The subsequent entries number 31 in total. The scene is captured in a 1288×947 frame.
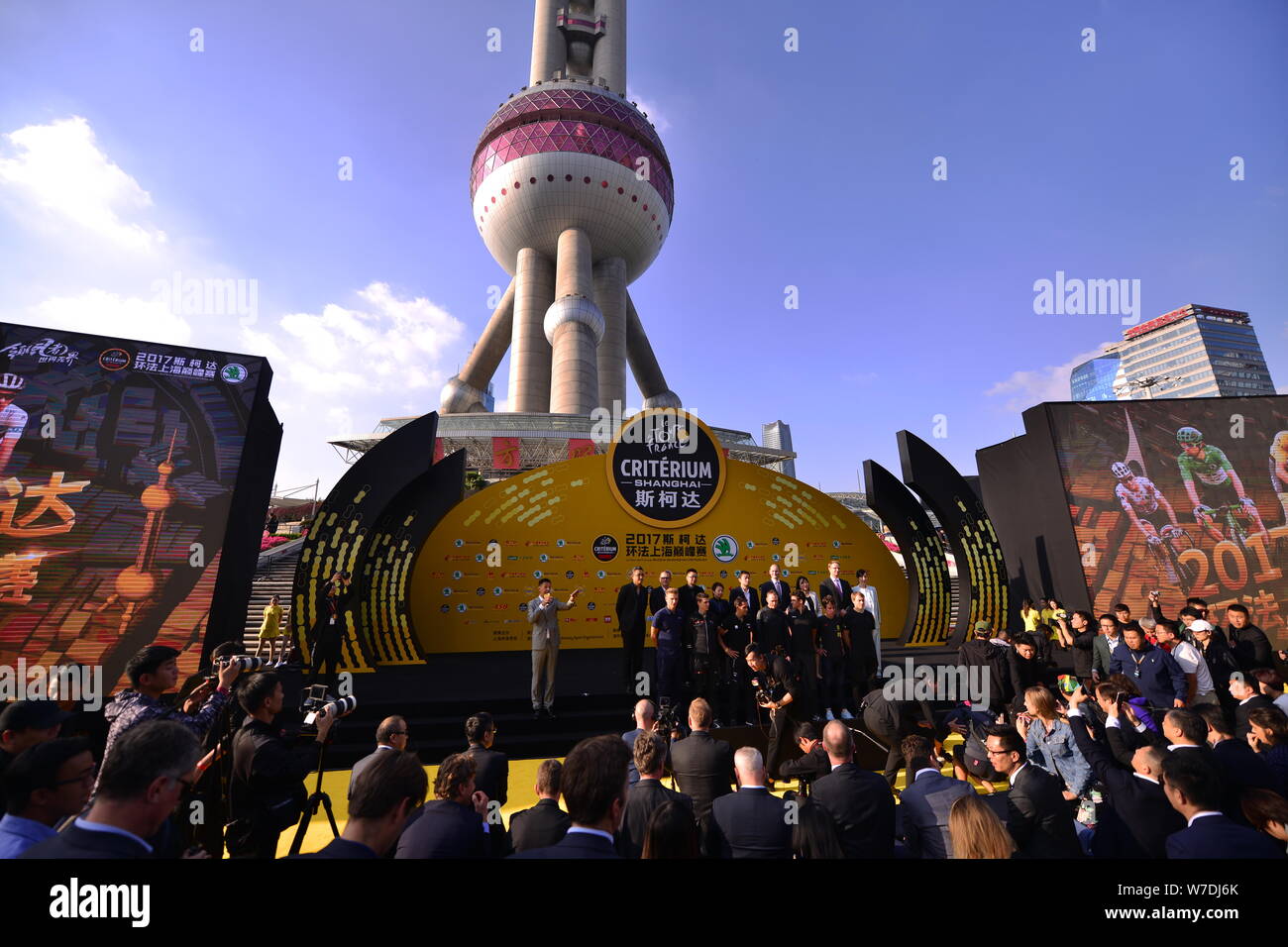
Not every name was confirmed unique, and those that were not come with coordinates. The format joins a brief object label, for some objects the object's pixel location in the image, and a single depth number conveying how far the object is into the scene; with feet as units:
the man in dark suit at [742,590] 24.04
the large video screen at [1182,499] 35.04
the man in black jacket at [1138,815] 8.89
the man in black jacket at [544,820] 8.27
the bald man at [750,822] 8.54
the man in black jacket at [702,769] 11.07
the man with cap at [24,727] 8.91
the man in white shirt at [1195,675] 17.71
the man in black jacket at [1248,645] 19.07
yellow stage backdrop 35.83
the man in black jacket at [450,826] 7.36
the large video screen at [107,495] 25.16
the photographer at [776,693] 18.16
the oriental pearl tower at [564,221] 116.26
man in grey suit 22.07
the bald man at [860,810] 9.07
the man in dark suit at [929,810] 9.41
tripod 9.45
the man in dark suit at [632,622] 24.77
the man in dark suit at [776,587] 24.27
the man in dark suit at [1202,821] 7.04
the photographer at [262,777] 9.46
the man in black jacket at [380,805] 6.08
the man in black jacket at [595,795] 6.47
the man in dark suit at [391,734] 10.64
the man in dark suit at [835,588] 25.41
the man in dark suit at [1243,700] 13.34
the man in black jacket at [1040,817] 8.59
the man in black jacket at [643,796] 8.92
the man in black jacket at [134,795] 5.39
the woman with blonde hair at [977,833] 6.95
